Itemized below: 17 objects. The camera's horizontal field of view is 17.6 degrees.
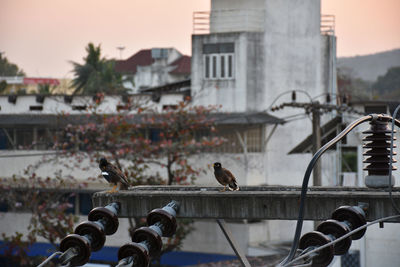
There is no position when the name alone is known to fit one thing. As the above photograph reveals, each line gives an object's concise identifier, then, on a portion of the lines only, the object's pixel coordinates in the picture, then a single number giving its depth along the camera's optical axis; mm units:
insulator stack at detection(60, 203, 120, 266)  11406
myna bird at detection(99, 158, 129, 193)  18732
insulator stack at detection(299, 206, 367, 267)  10871
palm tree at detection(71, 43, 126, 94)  103602
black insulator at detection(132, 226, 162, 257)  11610
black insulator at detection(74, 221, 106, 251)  12059
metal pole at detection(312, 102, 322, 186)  37069
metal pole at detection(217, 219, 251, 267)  14284
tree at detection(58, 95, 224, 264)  47920
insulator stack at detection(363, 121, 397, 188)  14046
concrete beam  14284
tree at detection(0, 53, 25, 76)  120595
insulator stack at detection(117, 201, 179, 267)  11030
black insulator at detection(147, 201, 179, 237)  12620
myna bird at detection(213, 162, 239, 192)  18008
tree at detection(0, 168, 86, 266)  48659
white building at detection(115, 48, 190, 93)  113741
